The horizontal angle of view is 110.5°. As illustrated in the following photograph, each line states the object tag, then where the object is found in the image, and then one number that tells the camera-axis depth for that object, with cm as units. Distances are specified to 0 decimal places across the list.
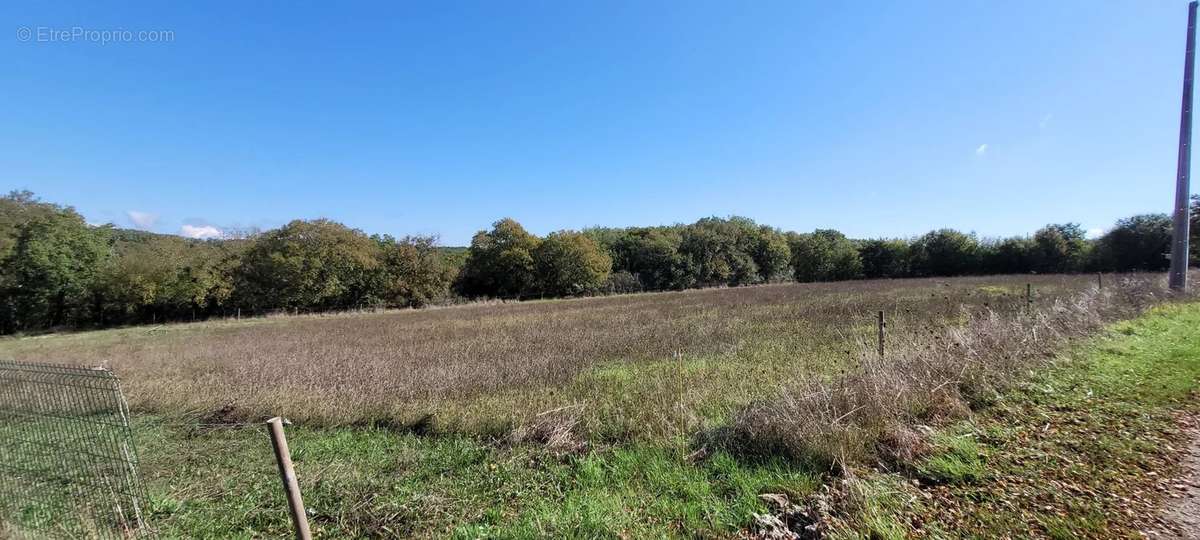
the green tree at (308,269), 3822
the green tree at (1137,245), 3681
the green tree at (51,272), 3131
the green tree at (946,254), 5053
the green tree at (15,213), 3070
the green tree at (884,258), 5581
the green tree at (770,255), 6288
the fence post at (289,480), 289
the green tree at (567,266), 4925
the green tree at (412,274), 4219
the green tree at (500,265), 4859
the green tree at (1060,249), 4278
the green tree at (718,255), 5788
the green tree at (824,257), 5966
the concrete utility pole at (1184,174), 1377
